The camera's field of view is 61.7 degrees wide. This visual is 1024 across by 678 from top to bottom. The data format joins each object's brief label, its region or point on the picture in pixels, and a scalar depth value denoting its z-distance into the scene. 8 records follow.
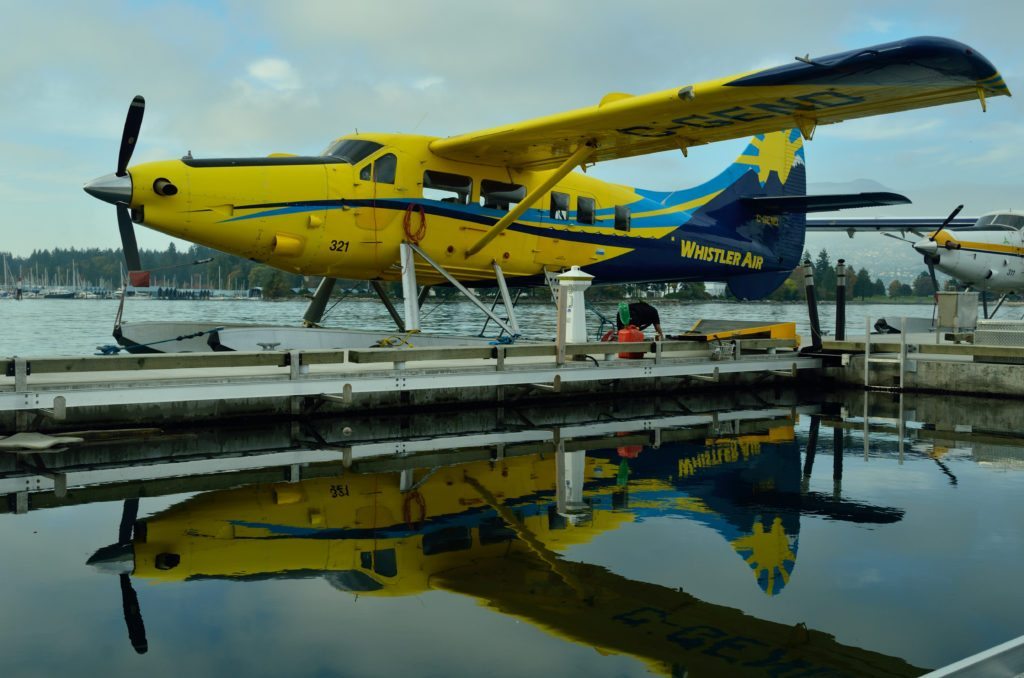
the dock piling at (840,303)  14.81
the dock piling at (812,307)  13.55
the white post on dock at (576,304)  11.26
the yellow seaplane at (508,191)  9.17
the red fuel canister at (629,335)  11.70
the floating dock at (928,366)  12.35
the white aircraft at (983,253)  21.36
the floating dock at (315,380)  7.54
